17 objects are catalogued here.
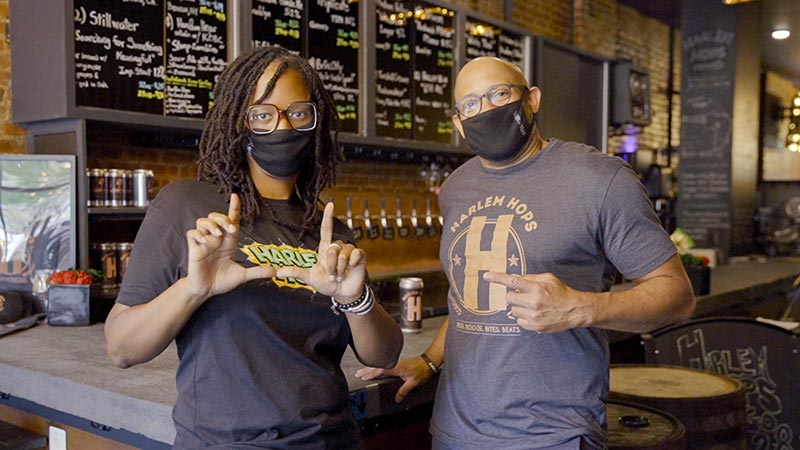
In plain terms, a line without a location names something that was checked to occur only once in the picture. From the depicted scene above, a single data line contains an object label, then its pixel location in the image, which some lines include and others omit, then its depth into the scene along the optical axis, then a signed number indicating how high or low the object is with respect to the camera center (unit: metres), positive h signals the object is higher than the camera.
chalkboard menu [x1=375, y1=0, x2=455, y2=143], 4.52 +0.69
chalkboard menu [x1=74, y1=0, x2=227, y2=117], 3.01 +0.54
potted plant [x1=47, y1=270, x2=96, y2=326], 2.70 -0.46
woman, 1.28 -0.20
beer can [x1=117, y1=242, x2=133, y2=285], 3.16 -0.34
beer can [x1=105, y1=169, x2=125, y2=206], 3.14 -0.05
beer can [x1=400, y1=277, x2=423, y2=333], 2.53 -0.45
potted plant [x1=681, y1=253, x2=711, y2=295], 4.21 -0.54
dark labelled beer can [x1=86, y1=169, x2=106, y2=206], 3.09 -0.04
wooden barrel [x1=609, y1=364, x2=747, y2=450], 2.17 -0.66
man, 1.51 -0.20
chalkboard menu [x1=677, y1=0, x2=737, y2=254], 7.02 +0.57
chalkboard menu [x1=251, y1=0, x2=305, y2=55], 3.73 +0.80
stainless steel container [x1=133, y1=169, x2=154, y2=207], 3.24 -0.04
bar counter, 1.69 -0.53
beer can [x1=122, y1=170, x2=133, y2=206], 3.19 -0.05
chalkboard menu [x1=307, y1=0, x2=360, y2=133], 4.07 +0.72
